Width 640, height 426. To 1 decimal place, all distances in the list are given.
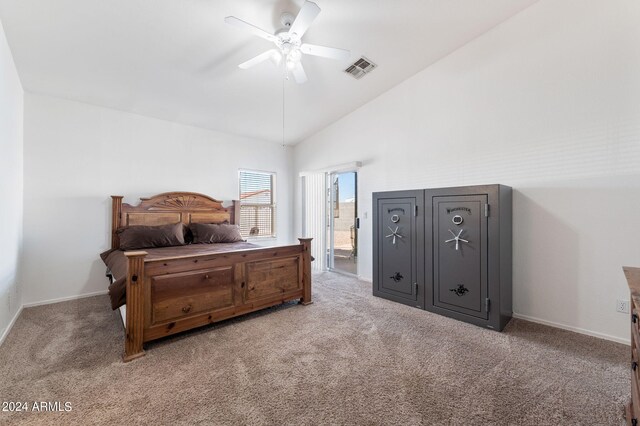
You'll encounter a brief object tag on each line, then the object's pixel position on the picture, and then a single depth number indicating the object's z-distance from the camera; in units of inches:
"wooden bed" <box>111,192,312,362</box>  84.1
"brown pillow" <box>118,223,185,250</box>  137.6
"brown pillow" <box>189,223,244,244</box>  161.1
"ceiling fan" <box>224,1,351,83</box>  81.7
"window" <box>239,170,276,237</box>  209.2
